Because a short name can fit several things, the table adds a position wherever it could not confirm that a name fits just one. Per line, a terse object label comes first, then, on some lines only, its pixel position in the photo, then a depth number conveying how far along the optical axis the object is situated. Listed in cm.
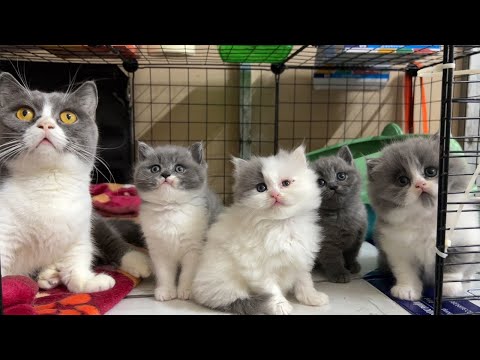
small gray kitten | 47
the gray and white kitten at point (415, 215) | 42
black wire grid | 94
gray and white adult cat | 40
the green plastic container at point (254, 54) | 68
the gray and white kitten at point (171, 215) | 44
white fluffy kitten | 40
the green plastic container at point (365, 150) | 64
